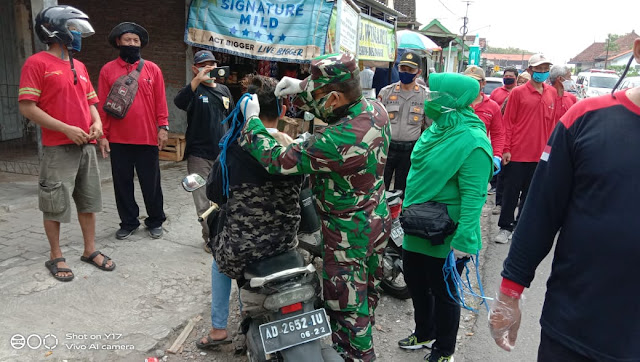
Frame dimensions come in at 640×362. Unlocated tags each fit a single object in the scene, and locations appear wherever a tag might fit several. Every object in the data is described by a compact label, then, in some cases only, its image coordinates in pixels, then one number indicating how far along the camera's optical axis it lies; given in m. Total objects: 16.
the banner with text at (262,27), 7.01
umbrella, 12.69
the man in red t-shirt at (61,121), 3.54
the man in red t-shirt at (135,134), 4.51
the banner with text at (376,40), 7.97
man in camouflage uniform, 2.34
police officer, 5.48
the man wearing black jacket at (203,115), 4.63
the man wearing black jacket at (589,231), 1.56
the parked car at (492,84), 15.84
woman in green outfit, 2.79
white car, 22.25
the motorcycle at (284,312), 2.41
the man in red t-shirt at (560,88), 6.22
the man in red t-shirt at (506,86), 8.20
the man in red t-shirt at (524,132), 5.93
